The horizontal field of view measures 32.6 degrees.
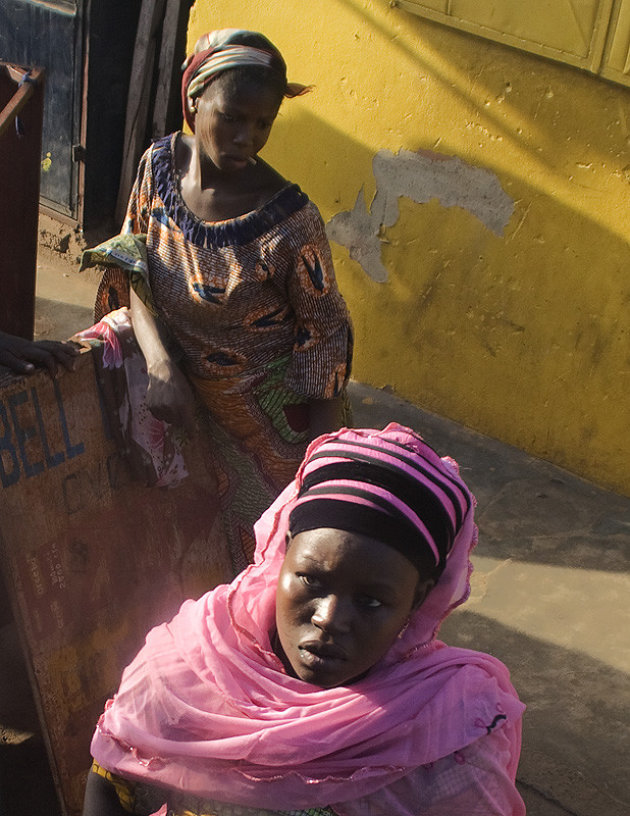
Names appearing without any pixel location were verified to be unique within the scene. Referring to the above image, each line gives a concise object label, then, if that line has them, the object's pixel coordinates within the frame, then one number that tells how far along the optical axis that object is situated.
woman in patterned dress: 2.91
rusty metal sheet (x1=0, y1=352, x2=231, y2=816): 3.01
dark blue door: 7.11
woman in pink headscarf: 1.85
